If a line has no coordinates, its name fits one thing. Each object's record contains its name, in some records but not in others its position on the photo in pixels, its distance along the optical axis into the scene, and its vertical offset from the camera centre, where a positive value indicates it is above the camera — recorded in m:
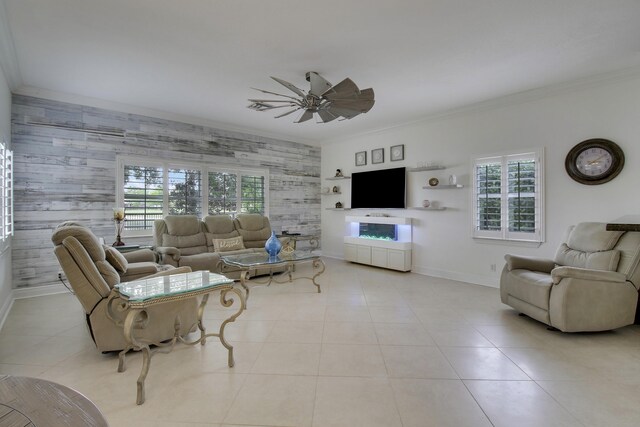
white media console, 5.73 -0.70
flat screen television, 5.97 +0.47
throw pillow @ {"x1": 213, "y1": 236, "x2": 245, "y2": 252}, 5.33 -0.59
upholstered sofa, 4.73 -0.49
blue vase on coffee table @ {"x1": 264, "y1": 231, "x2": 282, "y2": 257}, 4.40 -0.51
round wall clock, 3.70 +0.64
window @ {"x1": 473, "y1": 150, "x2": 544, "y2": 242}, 4.34 +0.22
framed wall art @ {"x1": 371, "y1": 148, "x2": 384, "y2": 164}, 6.36 +1.19
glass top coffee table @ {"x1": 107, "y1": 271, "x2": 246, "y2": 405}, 1.99 -0.58
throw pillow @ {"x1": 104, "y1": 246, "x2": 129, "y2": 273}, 2.96 -0.47
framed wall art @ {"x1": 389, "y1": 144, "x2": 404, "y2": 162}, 6.00 +1.18
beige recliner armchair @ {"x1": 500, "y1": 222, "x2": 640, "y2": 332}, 2.92 -0.76
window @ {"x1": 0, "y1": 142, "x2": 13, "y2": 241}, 3.23 +0.23
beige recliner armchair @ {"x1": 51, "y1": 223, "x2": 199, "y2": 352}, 2.31 -0.66
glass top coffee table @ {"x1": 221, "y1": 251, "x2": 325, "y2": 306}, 3.91 -0.67
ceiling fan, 3.02 +1.21
